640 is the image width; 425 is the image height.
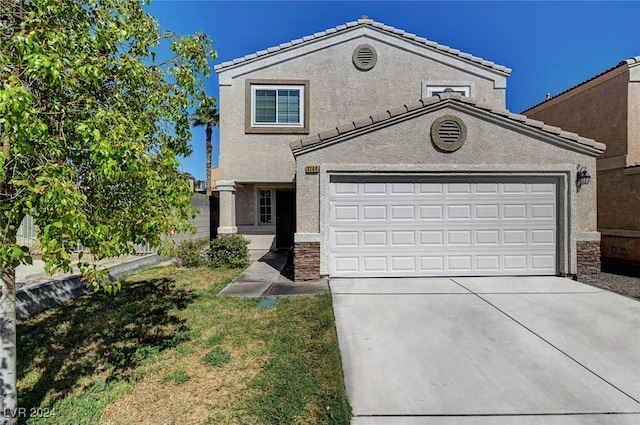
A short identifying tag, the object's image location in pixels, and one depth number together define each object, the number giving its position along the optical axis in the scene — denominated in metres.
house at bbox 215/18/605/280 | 8.01
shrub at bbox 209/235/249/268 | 10.17
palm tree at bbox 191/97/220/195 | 22.61
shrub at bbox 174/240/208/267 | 10.26
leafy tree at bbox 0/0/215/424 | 2.18
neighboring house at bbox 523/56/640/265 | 9.83
